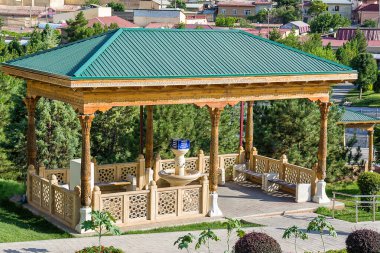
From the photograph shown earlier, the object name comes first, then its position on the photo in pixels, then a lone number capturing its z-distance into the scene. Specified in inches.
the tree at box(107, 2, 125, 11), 5233.8
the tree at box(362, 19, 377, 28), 4783.5
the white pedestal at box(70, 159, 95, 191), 700.0
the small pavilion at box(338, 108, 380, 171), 1089.4
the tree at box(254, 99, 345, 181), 967.6
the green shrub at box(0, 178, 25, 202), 742.5
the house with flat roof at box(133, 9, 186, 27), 4138.8
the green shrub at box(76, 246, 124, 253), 525.0
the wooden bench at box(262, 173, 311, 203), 759.1
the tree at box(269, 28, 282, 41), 2740.9
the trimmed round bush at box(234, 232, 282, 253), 496.1
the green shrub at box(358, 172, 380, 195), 786.2
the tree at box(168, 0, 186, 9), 5878.4
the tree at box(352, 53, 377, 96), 2512.7
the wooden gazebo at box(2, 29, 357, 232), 619.8
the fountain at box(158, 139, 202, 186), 725.6
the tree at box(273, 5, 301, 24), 5078.7
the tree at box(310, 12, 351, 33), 4473.4
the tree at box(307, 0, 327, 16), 5270.7
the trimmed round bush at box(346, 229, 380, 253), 522.0
